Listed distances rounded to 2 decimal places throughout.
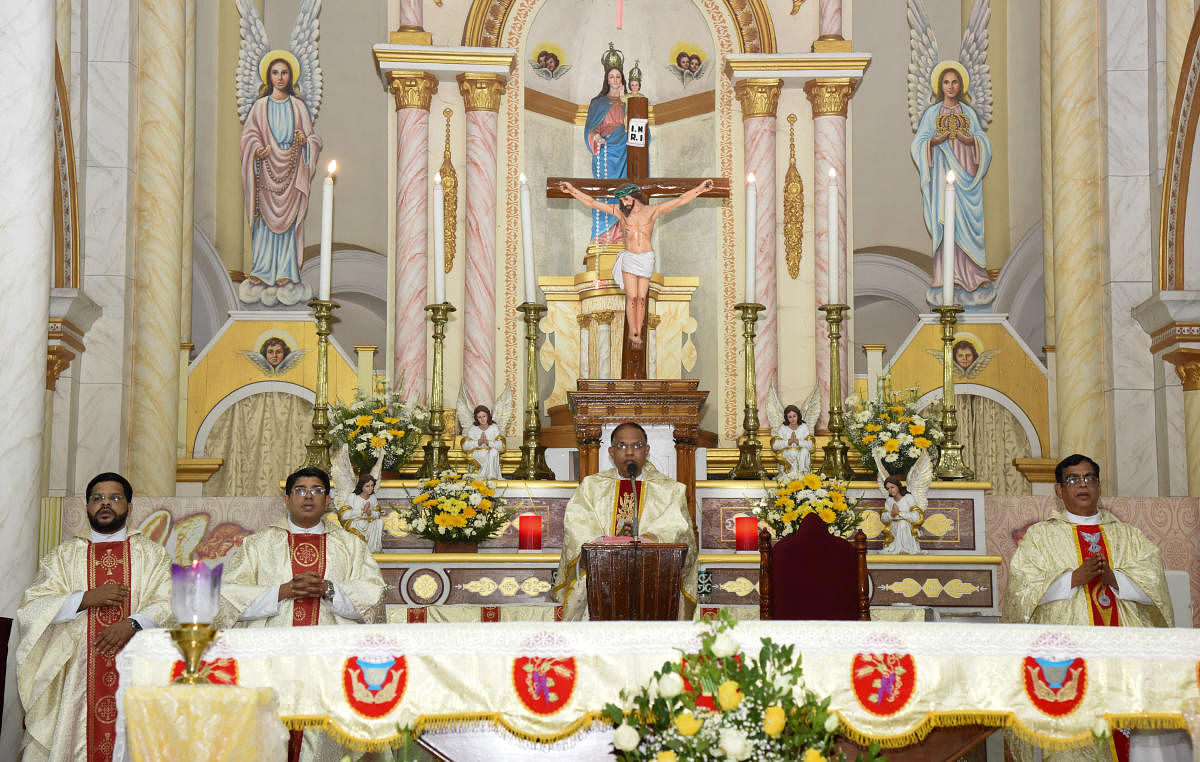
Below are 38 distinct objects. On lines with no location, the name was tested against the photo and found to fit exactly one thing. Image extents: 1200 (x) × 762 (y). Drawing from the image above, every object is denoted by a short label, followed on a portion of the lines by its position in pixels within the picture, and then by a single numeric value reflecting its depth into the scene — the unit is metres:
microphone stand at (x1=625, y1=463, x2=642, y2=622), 5.75
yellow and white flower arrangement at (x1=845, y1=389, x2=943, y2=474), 8.66
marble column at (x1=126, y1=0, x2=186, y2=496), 11.30
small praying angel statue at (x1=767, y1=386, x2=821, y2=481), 9.23
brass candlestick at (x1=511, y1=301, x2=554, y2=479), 9.22
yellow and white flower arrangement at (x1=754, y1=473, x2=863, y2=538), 7.87
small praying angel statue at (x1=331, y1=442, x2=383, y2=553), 8.15
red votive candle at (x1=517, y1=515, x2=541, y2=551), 8.20
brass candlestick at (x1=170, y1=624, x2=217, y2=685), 4.54
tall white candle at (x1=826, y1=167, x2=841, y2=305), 8.77
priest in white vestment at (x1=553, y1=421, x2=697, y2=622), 6.68
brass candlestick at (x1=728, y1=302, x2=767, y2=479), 9.01
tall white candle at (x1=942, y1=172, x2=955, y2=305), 8.50
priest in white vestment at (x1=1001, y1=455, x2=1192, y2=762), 6.55
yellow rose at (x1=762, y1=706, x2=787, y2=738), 4.27
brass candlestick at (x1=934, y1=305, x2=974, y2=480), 8.73
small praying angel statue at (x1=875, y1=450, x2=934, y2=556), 8.17
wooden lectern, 5.72
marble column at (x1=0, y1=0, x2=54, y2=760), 6.99
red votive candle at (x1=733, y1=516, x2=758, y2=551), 8.37
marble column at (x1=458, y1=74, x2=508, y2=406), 12.09
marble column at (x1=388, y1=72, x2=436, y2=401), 12.04
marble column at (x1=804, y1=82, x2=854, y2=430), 12.20
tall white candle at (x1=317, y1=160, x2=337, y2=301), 8.55
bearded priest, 6.37
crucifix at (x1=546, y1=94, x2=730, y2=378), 10.37
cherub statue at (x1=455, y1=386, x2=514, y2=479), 9.24
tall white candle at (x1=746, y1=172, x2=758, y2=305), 8.58
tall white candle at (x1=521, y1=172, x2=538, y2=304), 8.77
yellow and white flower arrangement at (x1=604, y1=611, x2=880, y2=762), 4.29
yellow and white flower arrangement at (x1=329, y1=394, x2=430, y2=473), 8.93
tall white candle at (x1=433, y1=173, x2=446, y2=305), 8.80
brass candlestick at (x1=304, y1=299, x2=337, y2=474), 8.63
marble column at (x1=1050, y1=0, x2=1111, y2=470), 11.20
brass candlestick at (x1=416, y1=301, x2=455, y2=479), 8.95
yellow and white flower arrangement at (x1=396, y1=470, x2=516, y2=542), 8.01
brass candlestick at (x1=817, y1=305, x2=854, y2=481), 8.83
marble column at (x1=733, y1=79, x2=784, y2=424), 12.07
